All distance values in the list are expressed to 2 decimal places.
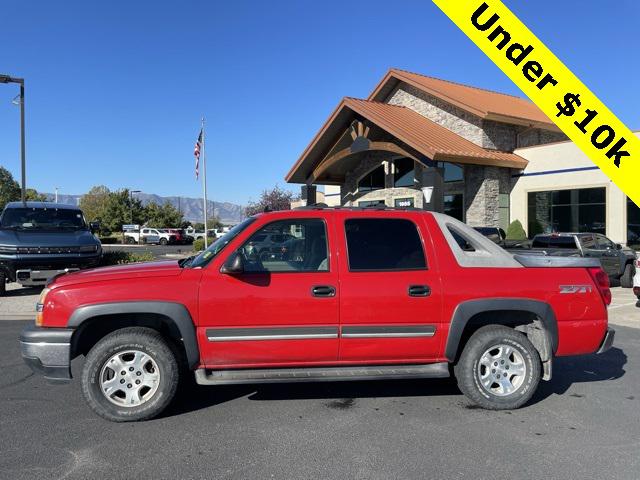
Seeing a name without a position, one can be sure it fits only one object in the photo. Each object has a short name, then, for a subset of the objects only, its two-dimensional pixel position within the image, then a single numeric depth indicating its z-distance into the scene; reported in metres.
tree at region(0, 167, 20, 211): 73.86
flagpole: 22.11
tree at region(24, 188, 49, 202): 74.96
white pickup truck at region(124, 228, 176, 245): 44.78
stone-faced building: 18.16
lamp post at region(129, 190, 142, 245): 59.75
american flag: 22.95
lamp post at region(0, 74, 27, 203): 16.89
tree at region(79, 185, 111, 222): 63.44
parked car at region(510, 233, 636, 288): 12.24
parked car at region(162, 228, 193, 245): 44.98
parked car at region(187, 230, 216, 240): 50.92
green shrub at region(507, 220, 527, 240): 18.67
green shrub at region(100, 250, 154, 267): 13.20
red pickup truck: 4.08
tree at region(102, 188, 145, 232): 59.75
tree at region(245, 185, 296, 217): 45.59
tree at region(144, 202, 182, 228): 60.97
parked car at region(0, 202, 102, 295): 10.19
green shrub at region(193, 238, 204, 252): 26.59
